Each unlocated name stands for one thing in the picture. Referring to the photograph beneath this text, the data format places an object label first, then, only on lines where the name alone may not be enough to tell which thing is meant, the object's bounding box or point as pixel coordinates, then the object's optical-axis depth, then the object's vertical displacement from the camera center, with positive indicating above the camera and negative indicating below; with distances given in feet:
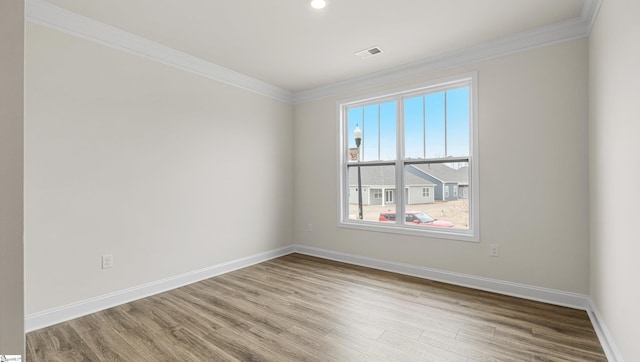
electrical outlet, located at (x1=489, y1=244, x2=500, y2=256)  10.48 -2.54
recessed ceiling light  8.00 +4.86
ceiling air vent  10.93 +4.85
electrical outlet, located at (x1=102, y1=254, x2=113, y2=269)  9.26 -2.61
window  11.51 +0.87
